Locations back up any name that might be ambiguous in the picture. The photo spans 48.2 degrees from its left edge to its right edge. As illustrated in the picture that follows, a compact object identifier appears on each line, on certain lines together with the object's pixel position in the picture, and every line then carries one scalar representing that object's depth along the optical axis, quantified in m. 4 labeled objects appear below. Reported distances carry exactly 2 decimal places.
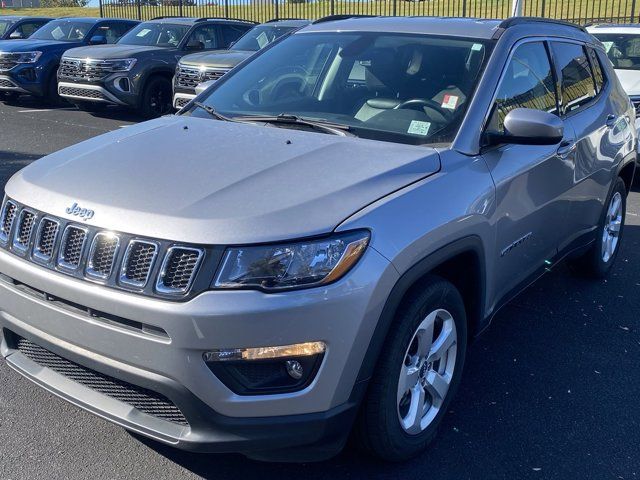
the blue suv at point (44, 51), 13.49
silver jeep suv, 2.42
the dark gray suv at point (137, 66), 12.05
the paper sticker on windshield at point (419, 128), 3.42
